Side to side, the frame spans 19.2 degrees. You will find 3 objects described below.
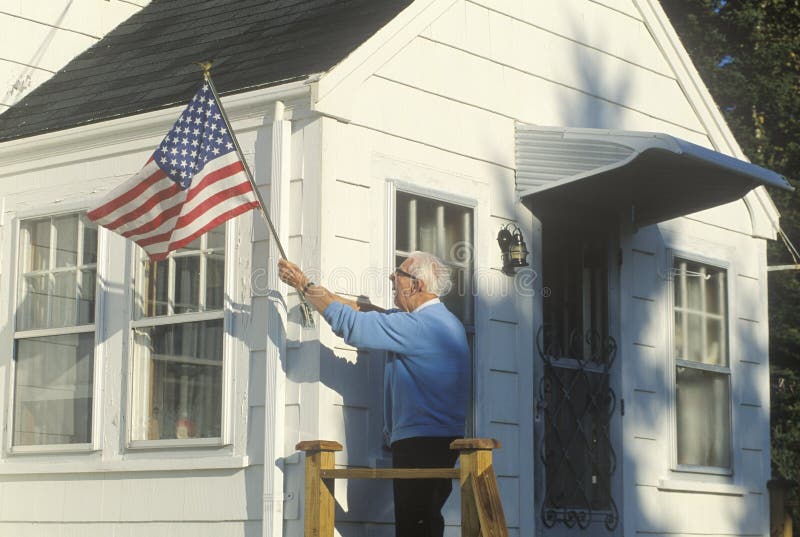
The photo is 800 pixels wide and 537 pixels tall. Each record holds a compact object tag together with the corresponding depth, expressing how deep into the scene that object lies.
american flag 12.66
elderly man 12.20
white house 13.23
